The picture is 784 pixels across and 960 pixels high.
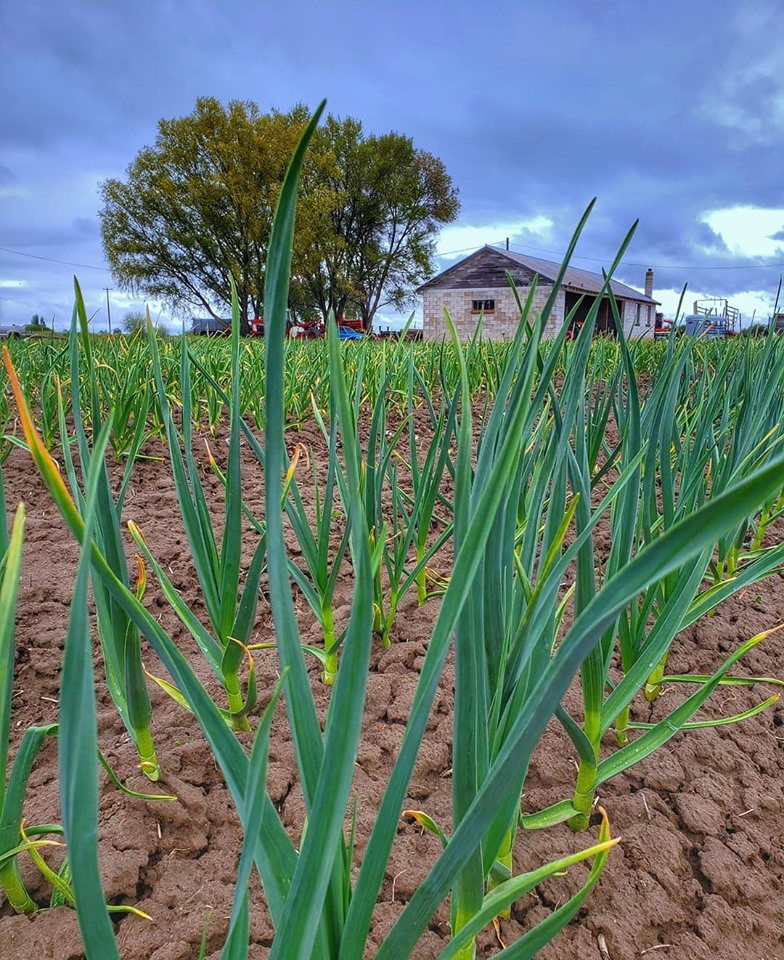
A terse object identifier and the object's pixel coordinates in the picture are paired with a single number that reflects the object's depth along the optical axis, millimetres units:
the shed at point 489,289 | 22047
